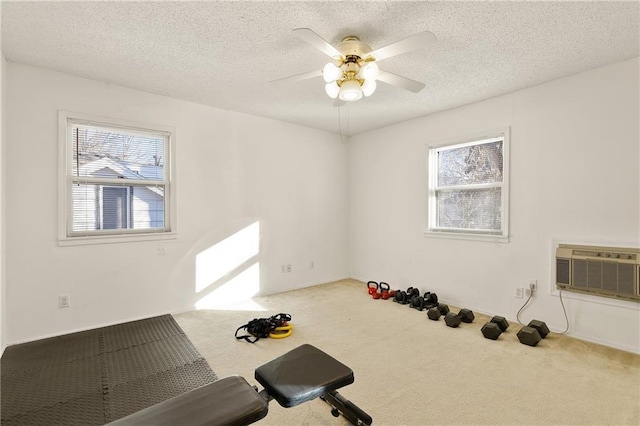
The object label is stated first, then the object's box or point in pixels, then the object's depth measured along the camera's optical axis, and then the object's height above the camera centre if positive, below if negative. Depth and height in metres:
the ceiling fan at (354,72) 2.04 +1.01
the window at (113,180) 3.01 +0.33
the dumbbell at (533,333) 2.70 -1.11
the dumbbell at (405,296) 3.96 -1.10
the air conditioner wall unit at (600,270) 2.59 -0.53
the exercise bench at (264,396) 1.17 -0.81
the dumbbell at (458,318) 3.17 -1.13
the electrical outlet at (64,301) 2.93 -0.86
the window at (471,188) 3.51 +0.29
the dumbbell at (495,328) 2.85 -1.12
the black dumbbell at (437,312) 3.38 -1.13
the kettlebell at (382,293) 4.17 -1.12
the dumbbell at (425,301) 3.74 -1.11
